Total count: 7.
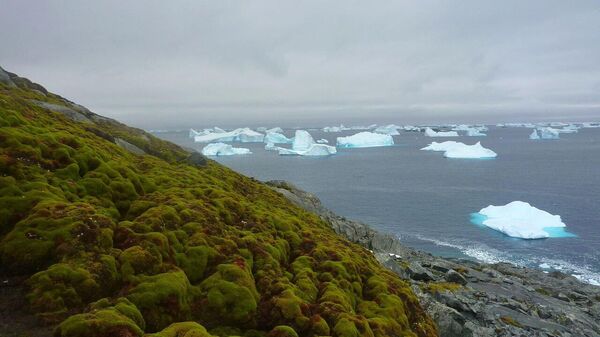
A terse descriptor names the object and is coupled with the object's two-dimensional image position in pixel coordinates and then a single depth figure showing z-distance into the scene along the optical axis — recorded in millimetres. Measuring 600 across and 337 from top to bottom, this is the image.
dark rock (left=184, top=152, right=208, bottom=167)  34012
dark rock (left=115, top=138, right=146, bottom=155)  31672
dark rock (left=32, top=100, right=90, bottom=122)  32375
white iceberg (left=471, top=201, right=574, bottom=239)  75688
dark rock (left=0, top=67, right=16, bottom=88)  35406
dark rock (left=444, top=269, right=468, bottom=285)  40291
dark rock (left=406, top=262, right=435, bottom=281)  38188
